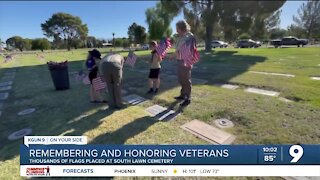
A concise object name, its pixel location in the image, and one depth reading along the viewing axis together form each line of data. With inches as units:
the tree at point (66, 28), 3088.1
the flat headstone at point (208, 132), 146.4
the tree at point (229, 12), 842.2
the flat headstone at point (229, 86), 286.2
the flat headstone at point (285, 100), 216.1
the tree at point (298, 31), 2282.2
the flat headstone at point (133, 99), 240.2
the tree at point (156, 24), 2212.1
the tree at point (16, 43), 3393.2
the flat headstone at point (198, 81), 325.8
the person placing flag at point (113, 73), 193.3
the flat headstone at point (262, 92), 244.3
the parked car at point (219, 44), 1735.2
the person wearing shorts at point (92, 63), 219.0
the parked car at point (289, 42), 1346.0
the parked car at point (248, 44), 1520.9
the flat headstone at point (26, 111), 229.2
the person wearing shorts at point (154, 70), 242.5
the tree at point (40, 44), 3198.8
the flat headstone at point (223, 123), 167.9
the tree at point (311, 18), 2140.7
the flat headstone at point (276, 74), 343.3
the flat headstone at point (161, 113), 189.7
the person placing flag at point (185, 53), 200.5
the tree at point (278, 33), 2704.7
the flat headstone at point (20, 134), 171.5
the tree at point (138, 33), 2640.3
